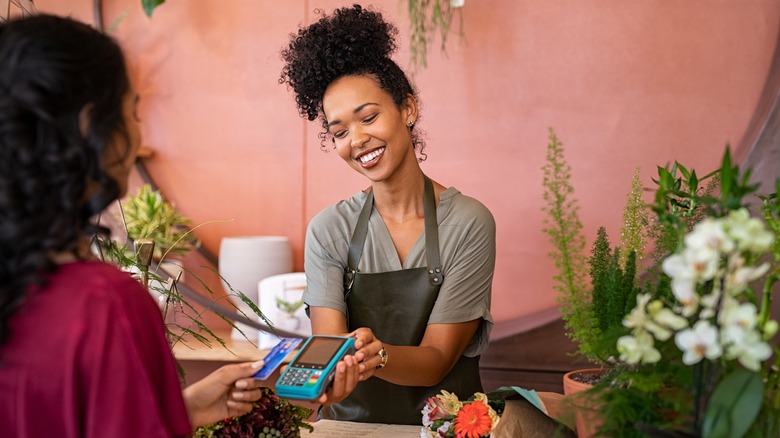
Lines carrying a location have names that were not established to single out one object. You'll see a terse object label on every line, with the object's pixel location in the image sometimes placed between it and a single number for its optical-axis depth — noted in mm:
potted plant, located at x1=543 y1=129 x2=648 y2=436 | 1088
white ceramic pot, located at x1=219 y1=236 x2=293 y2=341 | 3154
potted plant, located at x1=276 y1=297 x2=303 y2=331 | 3004
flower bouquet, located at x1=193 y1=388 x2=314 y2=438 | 1266
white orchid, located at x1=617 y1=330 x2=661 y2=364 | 913
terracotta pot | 1015
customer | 787
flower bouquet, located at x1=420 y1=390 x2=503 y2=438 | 1340
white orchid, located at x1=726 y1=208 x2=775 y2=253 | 824
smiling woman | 1933
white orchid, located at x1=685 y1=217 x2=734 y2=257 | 825
